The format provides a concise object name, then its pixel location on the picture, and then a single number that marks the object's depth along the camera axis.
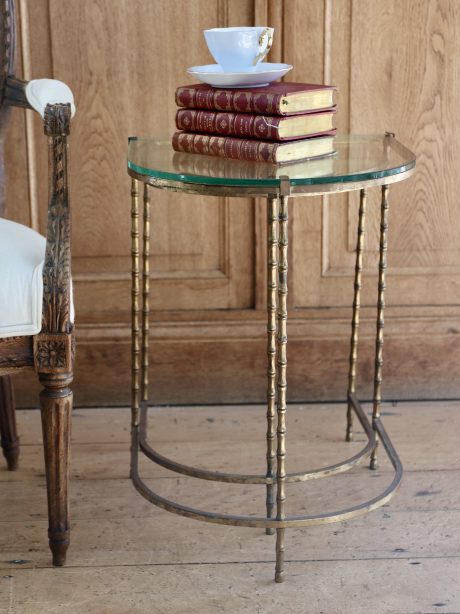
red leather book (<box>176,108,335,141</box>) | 2.31
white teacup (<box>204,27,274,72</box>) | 2.38
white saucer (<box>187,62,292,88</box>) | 2.36
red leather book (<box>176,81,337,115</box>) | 2.30
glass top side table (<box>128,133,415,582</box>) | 2.25
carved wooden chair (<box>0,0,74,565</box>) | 2.31
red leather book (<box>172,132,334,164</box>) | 2.31
